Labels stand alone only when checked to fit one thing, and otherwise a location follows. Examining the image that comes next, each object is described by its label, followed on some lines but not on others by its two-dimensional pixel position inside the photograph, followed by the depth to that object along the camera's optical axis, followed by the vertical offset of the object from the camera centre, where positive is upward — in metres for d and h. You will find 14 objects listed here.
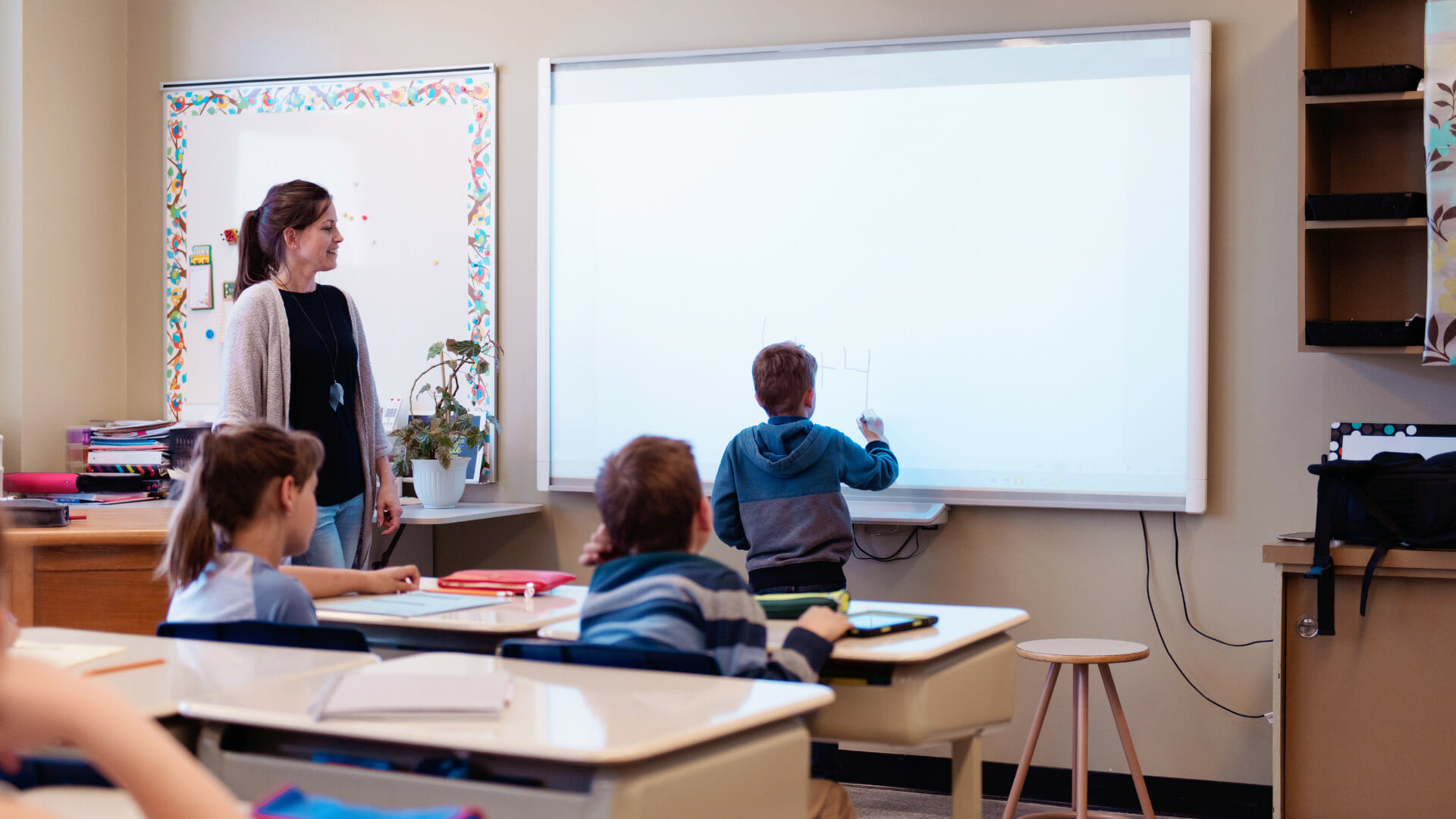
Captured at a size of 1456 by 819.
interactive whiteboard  3.47 +0.43
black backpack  2.81 -0.23
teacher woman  2.88 +0.07
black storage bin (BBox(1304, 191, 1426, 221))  3.02 +0.47
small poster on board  4.34 +0.40
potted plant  3.80 -0.15
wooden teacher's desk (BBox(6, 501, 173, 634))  3.05 -0.45
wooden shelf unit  3.23 +0.61
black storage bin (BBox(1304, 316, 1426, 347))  3.04 +0.17
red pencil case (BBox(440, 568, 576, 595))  2.57 -0.38
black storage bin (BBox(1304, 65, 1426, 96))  3.02 +0.77
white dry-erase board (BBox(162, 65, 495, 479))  4.07 +0.67
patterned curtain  2.98 +0.55
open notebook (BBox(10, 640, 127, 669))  1.75 -0.37
